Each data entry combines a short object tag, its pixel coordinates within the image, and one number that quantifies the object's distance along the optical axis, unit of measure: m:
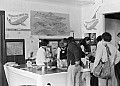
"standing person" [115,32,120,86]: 3.09
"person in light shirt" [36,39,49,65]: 3.84
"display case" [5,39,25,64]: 4.57
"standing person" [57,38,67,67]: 3.63
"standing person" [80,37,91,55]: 4.69
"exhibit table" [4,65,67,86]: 2.99
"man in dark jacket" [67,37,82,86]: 3.24
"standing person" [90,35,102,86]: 4.03
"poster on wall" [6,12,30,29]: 4.59
